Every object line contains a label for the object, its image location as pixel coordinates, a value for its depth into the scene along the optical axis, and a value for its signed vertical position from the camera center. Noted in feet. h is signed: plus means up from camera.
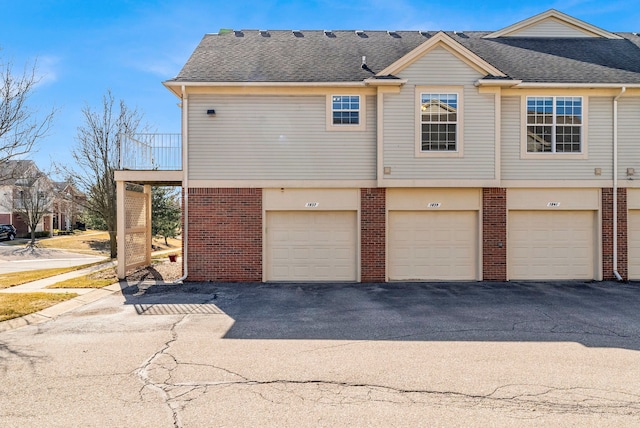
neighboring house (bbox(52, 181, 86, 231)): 86.17 +2.03
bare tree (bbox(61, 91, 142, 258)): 76.33 +8.86
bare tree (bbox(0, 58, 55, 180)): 31.86 +7.91
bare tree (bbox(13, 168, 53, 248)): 122.01 +4.24
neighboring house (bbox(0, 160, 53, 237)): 118.62 +2.38
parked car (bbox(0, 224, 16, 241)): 137.18 -6.82
